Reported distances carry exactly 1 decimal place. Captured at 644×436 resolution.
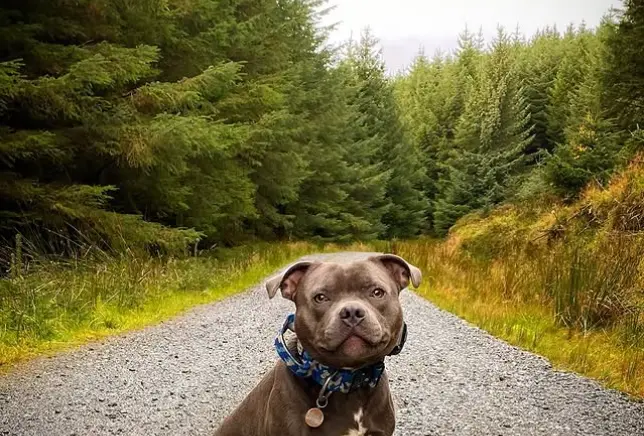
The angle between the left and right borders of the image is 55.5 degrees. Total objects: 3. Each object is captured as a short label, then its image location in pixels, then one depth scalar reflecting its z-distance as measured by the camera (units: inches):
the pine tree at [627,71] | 733.3
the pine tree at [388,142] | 1375.5
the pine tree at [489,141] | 1255.5
